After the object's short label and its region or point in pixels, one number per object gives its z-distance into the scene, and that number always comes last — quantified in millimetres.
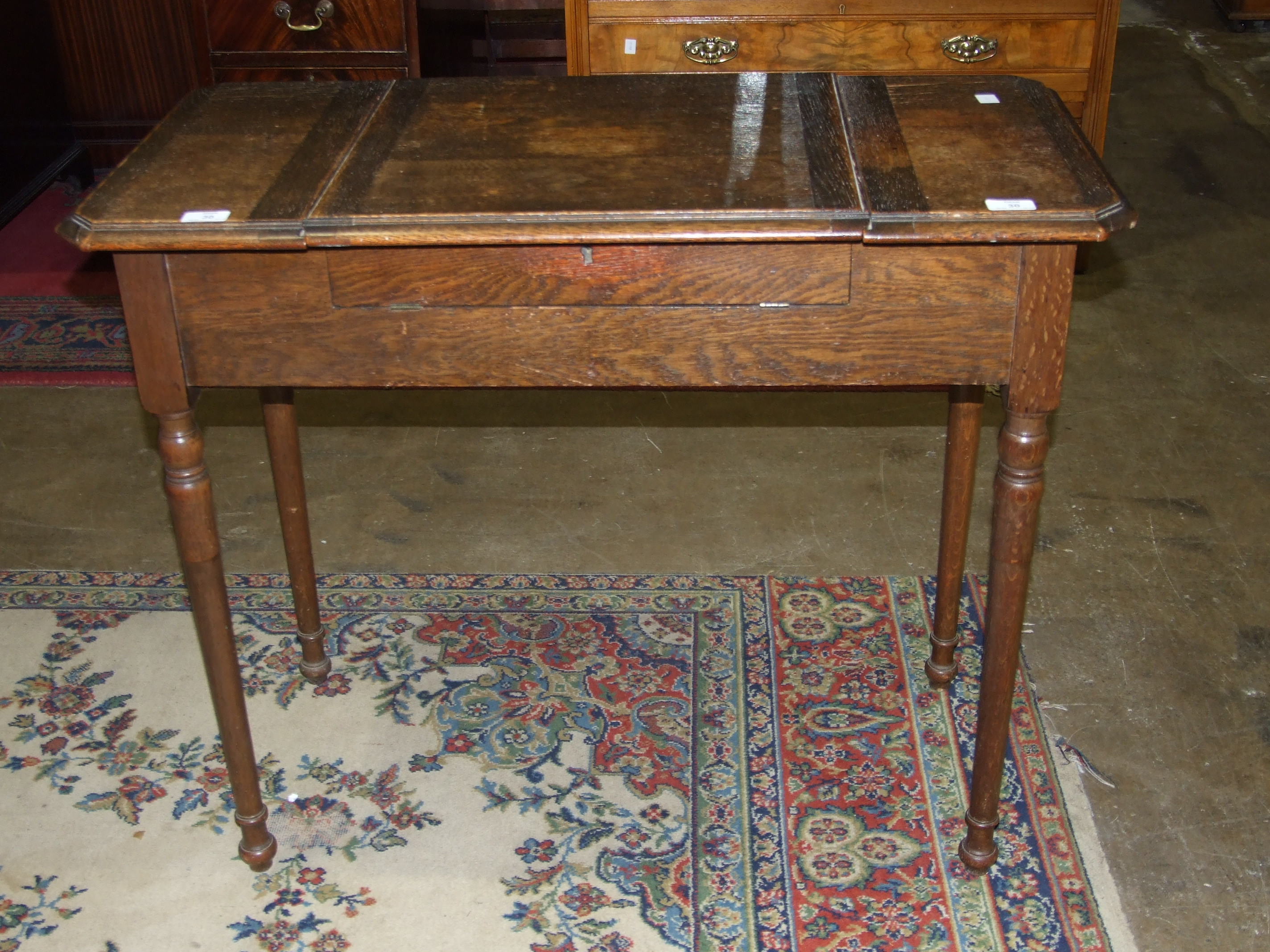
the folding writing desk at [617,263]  1622
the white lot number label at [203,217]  1636
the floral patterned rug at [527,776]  2016
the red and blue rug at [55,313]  3578
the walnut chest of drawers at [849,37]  3385
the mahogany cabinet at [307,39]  3418
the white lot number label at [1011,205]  1593
